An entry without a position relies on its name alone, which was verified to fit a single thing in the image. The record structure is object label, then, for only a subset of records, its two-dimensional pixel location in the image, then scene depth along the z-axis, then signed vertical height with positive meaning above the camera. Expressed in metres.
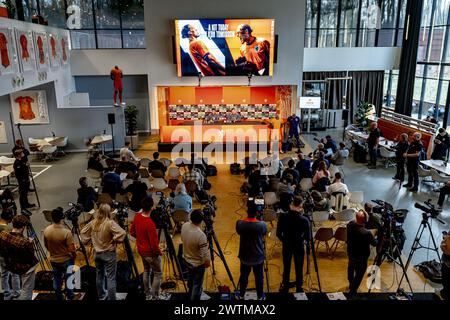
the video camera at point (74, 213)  5.97 -2.24
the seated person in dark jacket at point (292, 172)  8.74 -2.38
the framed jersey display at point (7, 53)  9.39 +0.31
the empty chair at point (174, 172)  10.20 -2.76
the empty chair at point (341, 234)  7.00 -2.99
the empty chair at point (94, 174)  9.86 -2.70
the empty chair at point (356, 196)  8.41 -2.80
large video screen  14.94 +0.67
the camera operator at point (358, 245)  5.24 -2.44
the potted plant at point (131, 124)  15.32 -2.32
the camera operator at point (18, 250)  4.72 -2.22
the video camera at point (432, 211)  5.88 -2.18
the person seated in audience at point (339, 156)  10.86 -2.53
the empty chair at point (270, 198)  8.38 -2.82
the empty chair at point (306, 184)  8.98 -2.71
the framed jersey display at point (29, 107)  14.07 -1.49
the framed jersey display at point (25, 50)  10.45 +0.41
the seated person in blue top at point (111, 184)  8.41 -2.52
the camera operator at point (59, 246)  4.83 -2.22
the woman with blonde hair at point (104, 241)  4.85 -2.20
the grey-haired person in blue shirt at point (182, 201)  7.52 -2.58
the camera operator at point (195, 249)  4.69 -2.21
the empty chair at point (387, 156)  12.22 -2.85
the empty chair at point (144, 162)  11.57 -2.83
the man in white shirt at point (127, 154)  10.79 -2.43
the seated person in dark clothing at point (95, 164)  9.96 -2.50
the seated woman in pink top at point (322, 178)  8.75 -2.52
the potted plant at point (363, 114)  15.53 -1.97
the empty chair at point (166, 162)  11.09 -2.74
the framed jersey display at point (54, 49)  13.26 +0.55
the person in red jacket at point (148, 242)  4.90 -2.22
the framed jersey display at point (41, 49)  11.81 +0.49
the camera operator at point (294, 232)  5.24 -2.23
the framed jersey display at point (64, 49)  14.73 +0.62
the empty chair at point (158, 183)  9.44 -2.81
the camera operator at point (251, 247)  4.99 -2.35
